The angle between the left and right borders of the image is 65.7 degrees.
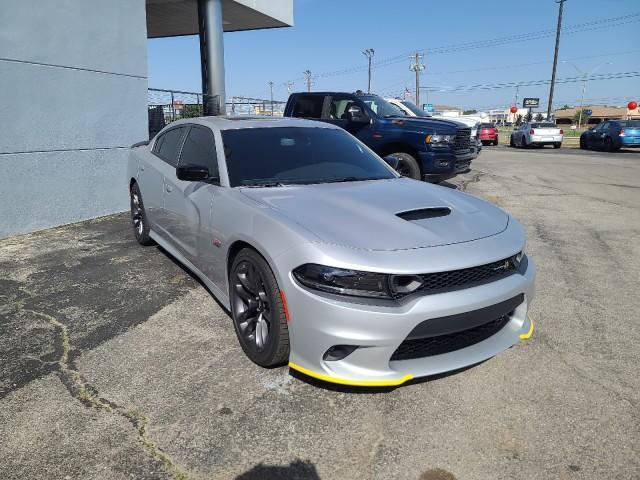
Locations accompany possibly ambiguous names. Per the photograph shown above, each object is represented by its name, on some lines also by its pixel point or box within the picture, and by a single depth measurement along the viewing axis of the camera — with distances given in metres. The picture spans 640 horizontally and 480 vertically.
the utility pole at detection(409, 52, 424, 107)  65.13
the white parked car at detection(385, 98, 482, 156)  13.35
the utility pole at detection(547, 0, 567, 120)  40.56
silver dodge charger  2.48
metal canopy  13.46
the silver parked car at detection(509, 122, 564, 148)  26.52
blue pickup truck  8.73
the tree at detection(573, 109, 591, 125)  97.03
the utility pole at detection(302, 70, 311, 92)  84.40
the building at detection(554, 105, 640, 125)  99.11
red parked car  30.49
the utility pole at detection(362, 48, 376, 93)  66.12
